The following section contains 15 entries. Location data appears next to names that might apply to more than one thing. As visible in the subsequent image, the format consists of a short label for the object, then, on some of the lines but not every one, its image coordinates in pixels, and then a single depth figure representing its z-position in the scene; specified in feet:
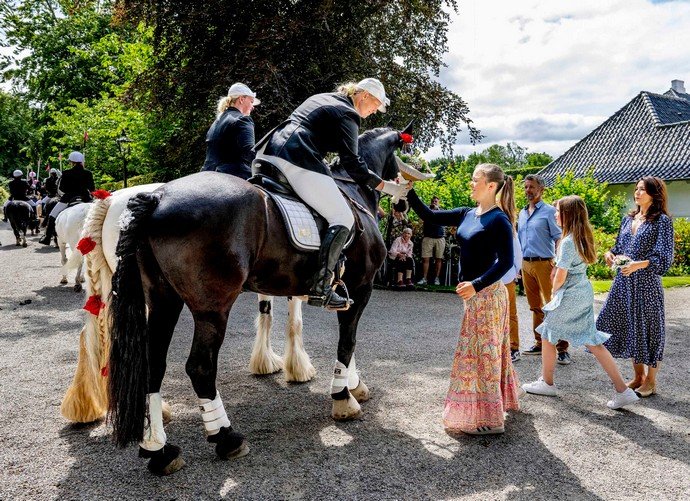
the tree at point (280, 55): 38.70
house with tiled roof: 88.43
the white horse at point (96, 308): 13.01
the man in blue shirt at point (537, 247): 21.43
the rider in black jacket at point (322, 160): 13.16
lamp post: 64.49
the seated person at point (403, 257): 40.91
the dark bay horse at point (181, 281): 10.78
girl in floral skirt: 13.46
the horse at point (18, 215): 54.70
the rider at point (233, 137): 16.47
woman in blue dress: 16.39
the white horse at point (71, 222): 24.36
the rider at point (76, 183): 30.14
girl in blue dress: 16.44
